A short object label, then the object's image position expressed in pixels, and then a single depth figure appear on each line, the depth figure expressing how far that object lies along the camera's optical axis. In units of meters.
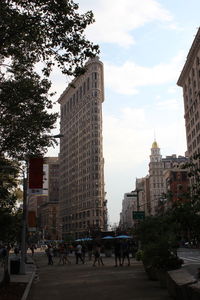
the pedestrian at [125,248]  26.48
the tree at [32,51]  11.84
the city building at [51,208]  172.50
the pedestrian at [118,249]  27.09
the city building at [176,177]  126.56
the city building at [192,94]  85.06
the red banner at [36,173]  20.46
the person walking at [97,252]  27.65
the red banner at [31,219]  30.29
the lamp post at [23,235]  22.64
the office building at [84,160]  137.75
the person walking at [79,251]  31.91
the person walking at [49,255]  33.70
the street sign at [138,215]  34.97
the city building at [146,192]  186.88
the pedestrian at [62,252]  33.06
